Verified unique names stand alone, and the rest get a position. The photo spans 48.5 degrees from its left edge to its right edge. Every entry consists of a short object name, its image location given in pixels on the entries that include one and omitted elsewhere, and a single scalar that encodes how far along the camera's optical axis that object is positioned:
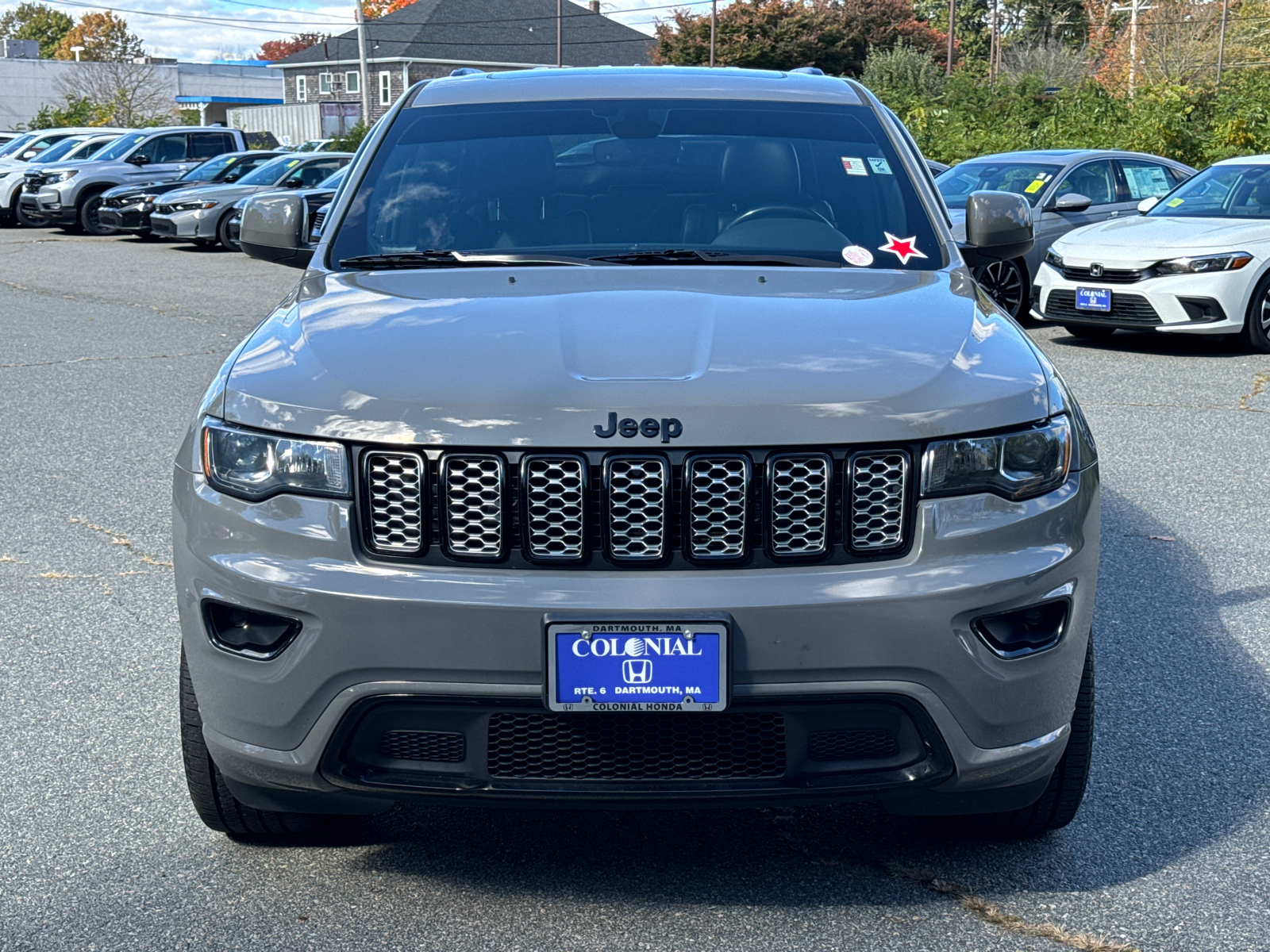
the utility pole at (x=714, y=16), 57.46
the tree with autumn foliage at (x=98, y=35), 121.88
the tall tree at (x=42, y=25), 139.25
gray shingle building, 73.56
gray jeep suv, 2.54
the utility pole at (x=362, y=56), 45.09
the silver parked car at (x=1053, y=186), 12.42
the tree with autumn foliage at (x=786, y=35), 59.84
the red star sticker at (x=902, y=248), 3.82
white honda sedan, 10.59
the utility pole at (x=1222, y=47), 43.14
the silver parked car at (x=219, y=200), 20.94
